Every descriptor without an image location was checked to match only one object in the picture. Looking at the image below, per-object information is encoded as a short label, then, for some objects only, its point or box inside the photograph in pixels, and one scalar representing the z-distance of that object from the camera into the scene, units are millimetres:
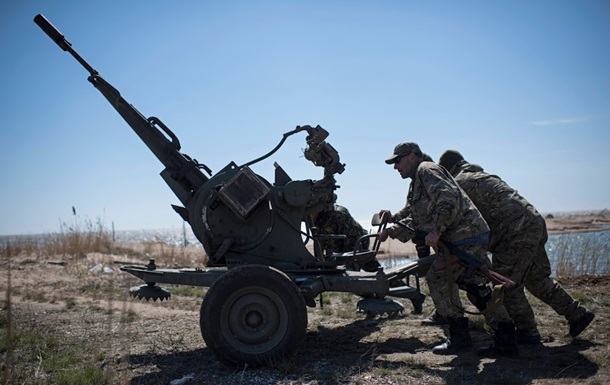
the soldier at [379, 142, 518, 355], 5227
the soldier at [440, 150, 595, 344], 5863
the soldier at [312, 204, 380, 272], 7992
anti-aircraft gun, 4969
